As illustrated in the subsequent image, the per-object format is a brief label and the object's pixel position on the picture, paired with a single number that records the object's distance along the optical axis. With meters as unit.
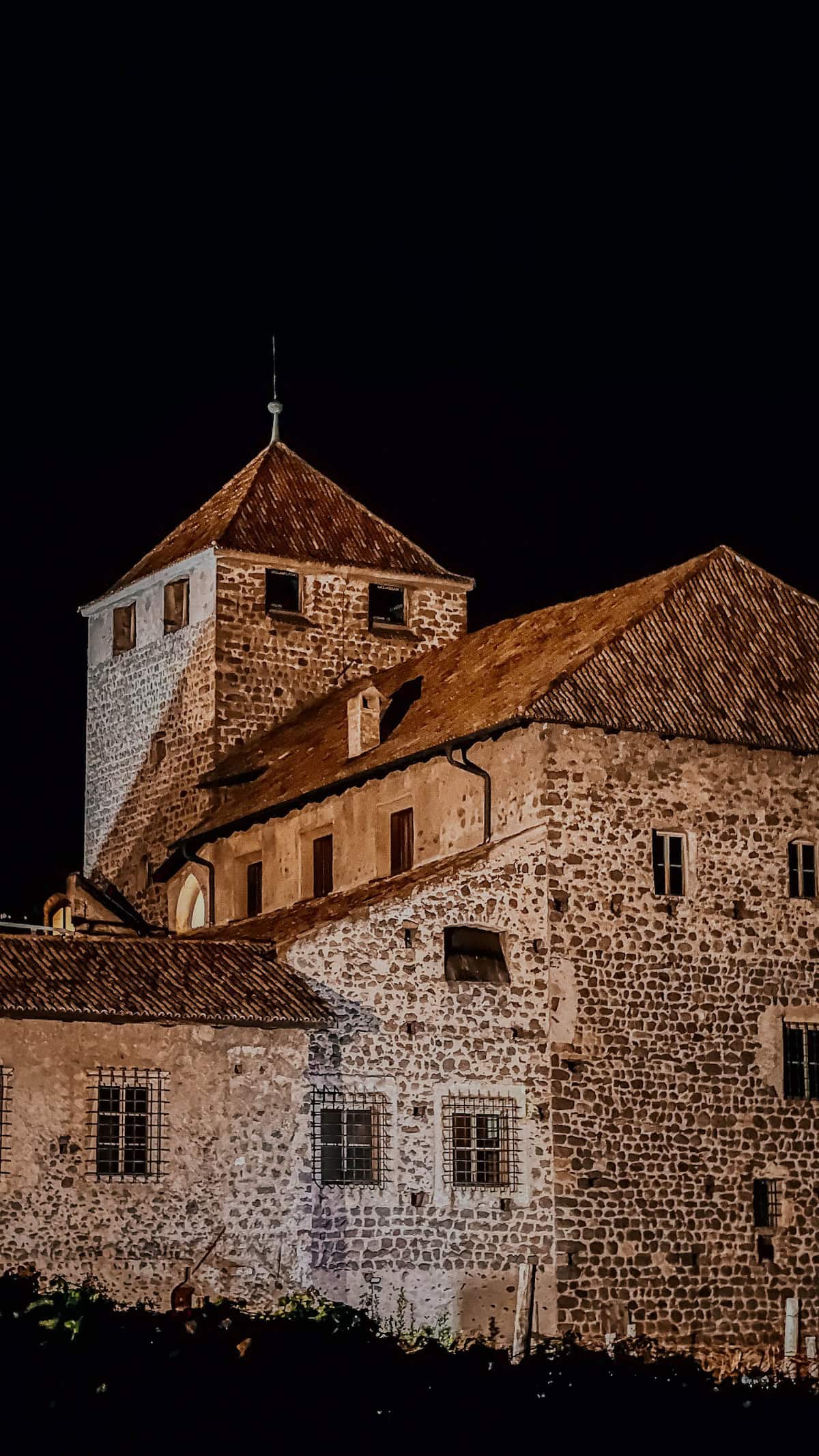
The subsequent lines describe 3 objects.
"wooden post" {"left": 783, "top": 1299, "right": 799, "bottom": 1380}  46.94
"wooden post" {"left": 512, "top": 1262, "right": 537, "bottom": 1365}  44.00
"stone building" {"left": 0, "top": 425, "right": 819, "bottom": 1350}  43.72
